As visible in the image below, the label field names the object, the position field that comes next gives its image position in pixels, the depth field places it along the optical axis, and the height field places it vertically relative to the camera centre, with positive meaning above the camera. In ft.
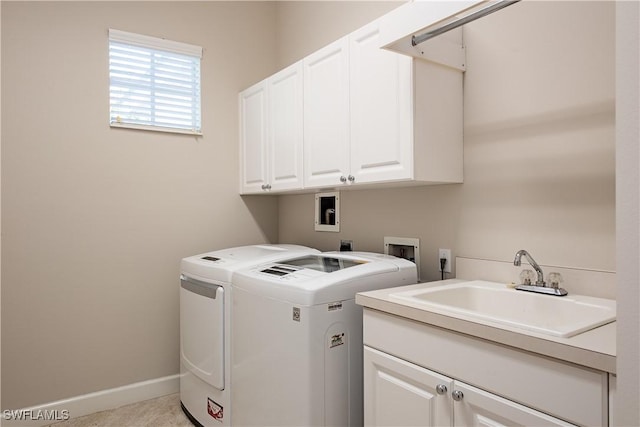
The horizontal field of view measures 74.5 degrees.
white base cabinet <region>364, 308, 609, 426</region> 3.20 -1.55
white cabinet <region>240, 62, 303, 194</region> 8.01 +1.62
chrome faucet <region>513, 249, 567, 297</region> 4.98 -0.87
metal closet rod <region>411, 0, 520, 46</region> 4.49 +2.20
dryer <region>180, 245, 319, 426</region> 6.86 -2.04
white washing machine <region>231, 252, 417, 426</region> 5.24 -1.72
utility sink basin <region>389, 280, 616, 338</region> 3.74 -1.03
